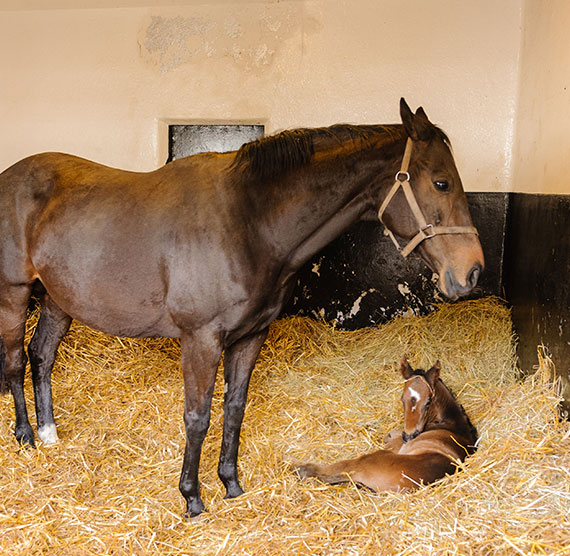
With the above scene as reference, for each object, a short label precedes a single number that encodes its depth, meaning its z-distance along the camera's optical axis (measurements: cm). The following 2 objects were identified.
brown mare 242
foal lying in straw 255
